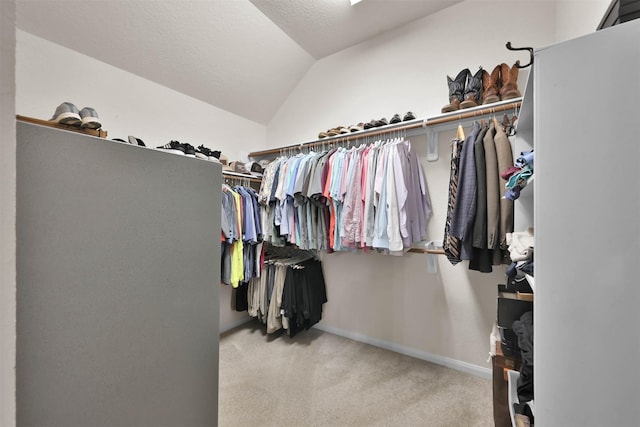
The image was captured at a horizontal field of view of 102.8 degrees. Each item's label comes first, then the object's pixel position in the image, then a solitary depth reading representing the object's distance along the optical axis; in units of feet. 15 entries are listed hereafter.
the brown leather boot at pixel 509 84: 5.05
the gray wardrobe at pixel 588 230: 1.90
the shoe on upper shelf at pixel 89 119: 3.95
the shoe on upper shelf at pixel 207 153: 7.30
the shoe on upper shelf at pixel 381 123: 6.70
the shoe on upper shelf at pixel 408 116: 6.35
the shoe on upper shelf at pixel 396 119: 6.52
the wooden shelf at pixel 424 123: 5.17
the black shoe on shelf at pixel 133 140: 5.53
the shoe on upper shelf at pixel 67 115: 3.97
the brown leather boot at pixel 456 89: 5.71
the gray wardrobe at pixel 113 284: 2.05
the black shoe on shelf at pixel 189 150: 6.81
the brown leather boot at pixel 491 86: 5.22
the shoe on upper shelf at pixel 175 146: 6.67
